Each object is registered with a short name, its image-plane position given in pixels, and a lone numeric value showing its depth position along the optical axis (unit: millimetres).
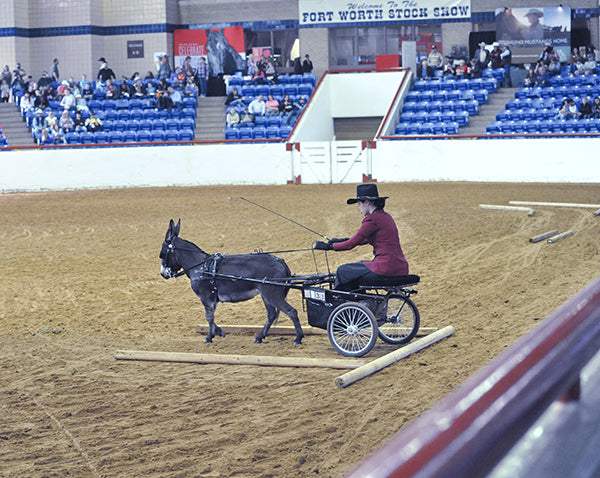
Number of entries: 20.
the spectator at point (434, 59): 32906
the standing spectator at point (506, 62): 32062
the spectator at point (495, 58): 32188
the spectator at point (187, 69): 34438
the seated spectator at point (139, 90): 32562
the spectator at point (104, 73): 34438
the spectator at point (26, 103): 32562
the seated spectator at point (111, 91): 32719
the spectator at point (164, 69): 34844
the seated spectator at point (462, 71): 31766
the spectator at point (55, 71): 34997
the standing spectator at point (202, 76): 34519
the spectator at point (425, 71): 32500
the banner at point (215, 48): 36312
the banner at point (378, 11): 34344
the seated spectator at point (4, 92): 34438
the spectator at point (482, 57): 32375
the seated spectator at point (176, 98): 32125
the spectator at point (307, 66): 33969
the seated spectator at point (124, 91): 32750
